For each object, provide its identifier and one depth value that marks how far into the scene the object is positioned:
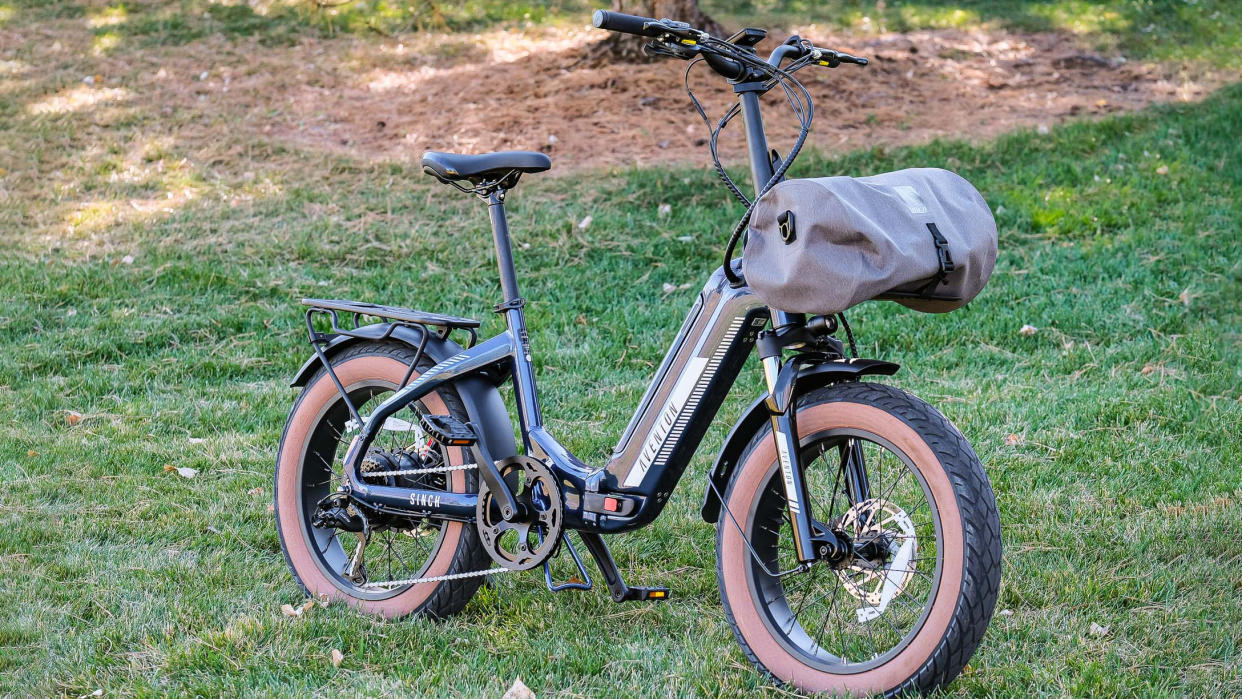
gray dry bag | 5.33
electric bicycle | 5.80
